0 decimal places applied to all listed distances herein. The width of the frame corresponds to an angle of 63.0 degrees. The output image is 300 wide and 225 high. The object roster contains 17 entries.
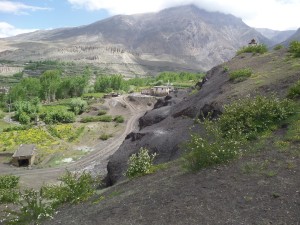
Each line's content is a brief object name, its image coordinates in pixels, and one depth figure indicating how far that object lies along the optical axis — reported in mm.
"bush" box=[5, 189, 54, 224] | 11867
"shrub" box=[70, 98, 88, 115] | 69281
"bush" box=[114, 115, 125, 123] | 58481
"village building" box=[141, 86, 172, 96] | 79056
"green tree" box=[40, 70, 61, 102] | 86014
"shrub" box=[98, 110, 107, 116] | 65025
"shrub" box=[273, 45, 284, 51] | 30978
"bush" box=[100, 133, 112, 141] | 48864
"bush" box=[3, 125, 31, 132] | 56005
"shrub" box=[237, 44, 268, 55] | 32293
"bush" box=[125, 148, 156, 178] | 14300
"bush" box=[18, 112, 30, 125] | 64969
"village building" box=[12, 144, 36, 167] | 38952
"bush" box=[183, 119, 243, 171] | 11942
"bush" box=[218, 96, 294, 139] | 14364
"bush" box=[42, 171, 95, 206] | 14317
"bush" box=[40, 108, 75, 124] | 61085
